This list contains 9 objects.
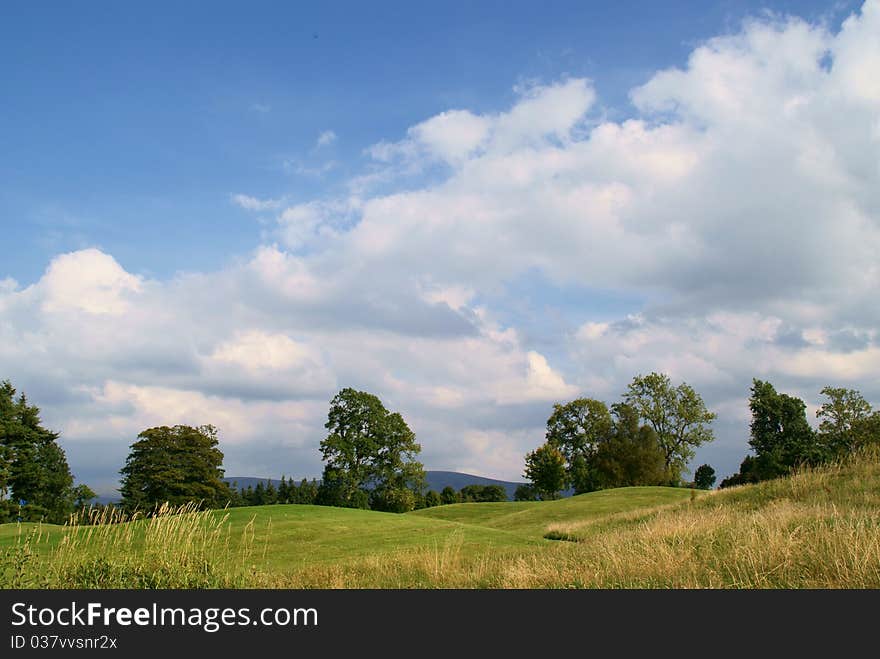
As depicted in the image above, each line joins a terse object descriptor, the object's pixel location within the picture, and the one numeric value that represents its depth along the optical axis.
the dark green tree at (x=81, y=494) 55.06
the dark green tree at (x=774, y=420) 62.91
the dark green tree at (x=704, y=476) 71.75
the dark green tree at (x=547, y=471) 60.16
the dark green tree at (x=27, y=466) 45.31
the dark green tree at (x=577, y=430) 67.44
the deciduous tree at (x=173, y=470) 51.19
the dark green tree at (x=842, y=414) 55.97
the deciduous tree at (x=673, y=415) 68.44
